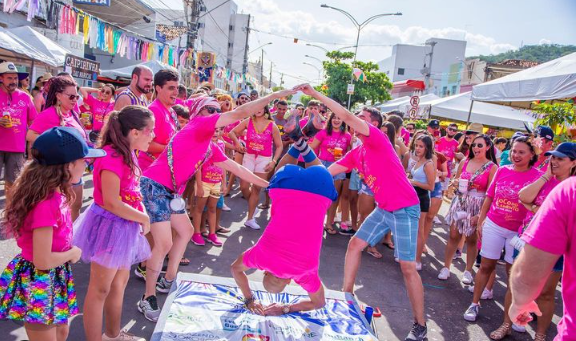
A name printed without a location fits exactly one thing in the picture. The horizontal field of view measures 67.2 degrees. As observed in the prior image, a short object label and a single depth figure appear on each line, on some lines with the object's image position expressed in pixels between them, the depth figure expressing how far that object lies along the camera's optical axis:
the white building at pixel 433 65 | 52.78
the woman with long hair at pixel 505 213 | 4.51
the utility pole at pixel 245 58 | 43.05
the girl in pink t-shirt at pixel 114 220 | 2.88
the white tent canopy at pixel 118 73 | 19.33
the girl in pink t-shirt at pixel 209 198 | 6.04
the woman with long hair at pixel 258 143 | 7.57
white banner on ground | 3.52
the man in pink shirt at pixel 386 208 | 3.99
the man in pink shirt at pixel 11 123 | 5.75
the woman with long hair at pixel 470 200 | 5.54
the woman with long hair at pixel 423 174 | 5.63
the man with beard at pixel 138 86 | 4.70
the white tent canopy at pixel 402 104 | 22.54
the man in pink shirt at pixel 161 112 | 4.47
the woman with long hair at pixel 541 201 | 3.90
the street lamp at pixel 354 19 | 28.72
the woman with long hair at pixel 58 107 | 4.80
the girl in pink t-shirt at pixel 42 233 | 2.32
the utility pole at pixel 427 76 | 44.64
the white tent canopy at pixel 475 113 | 16.05
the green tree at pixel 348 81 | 43.56
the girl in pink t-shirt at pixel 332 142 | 7.36
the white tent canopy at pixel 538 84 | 6.69
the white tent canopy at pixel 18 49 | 9.15
